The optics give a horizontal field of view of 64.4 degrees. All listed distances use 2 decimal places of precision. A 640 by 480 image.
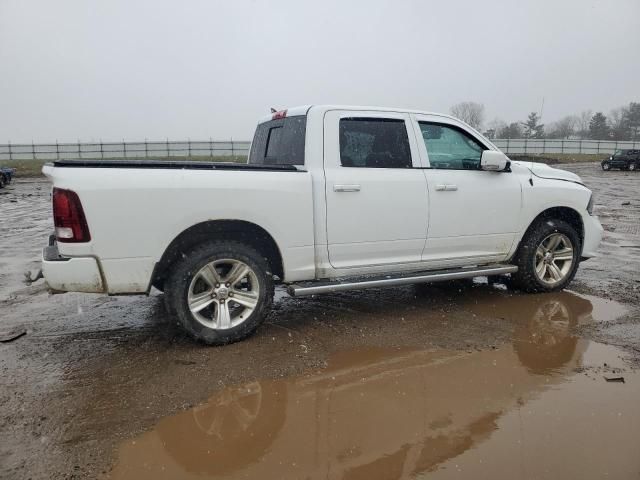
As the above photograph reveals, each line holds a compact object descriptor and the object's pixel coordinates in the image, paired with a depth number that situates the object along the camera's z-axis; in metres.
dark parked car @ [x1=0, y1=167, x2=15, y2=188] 21.57
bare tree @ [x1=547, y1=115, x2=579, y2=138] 69.38
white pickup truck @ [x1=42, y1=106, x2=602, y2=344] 3.79
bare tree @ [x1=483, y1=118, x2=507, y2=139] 68.62
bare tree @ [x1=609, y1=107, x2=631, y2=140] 66.06
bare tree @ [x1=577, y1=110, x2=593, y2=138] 70.25
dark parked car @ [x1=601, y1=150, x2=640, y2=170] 36.12
